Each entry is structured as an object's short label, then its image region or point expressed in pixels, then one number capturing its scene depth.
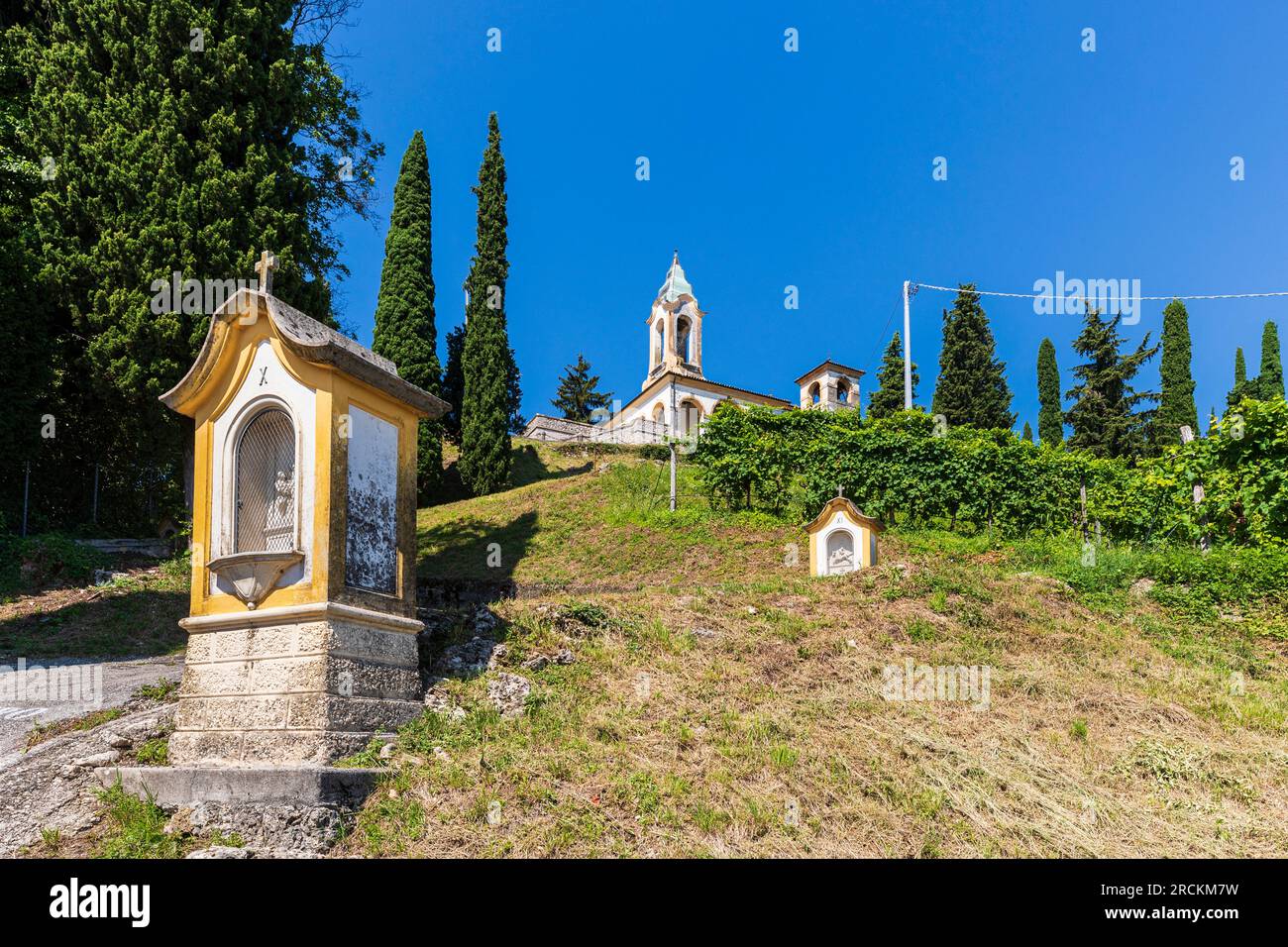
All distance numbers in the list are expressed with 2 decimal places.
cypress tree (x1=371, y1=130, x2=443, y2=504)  26.08
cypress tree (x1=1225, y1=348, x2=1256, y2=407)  38.78
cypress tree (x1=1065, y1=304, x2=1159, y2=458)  29.31
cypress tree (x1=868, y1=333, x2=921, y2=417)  34.97
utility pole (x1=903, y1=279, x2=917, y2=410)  22.33
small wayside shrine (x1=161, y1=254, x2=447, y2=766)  6.16
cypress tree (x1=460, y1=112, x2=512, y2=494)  26.64
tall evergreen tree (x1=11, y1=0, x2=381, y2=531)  14.59
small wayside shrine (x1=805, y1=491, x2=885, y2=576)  13.70
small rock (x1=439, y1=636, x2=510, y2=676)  7.62
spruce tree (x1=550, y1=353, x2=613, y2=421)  52.83
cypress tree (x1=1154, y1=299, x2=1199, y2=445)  33.03
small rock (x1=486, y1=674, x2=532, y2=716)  7.12
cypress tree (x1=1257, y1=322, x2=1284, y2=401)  39.41
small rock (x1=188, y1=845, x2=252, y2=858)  5.17
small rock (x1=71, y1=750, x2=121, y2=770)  6.35
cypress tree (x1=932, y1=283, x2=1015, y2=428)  31.98
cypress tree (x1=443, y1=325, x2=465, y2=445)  30.86
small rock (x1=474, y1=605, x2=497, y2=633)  8.38
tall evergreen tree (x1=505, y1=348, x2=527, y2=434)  28.03
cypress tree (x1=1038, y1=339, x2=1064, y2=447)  35.31
